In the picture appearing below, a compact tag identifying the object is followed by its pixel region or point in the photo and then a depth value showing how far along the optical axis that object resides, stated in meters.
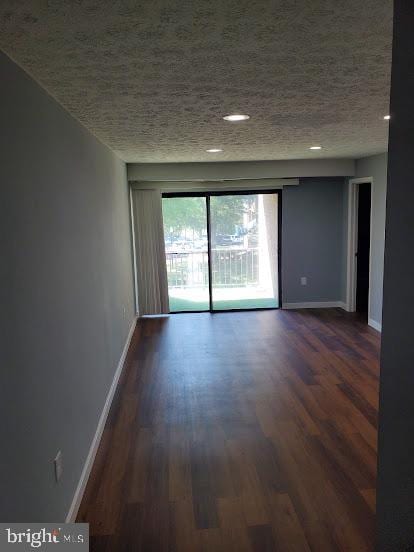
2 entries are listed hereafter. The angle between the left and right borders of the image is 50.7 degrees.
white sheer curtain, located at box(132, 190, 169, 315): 6.57
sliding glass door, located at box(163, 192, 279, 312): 6.88
